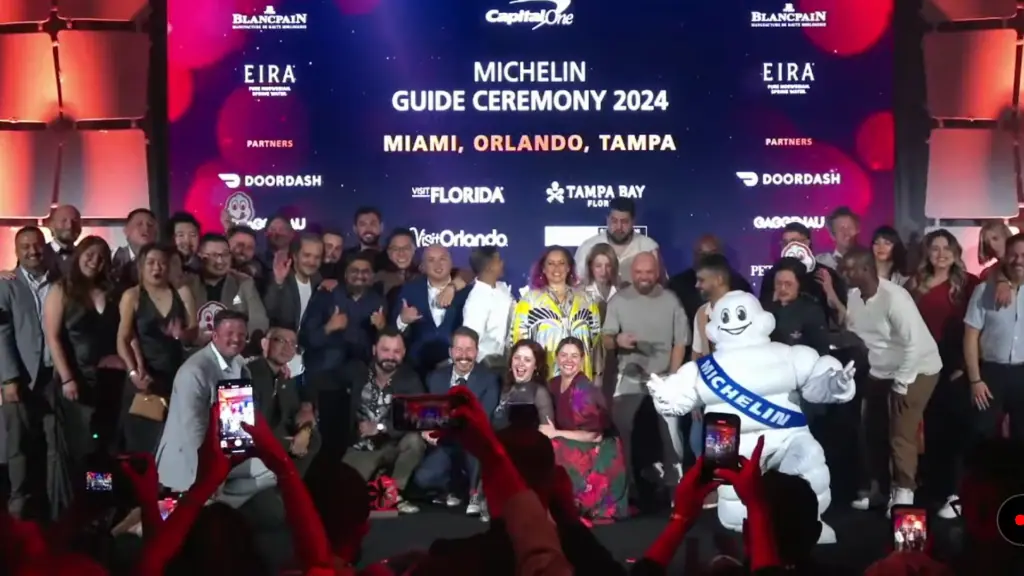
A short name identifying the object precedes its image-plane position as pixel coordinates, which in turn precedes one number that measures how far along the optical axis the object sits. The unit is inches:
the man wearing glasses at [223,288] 261.3
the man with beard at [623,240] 283.4
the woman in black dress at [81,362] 247.4
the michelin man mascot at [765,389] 219.6
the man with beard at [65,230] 268.5
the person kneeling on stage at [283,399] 246.7
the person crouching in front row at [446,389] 255.9
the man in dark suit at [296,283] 272.5
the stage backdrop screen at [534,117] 306.7
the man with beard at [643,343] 260.5
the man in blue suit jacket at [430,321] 269.6
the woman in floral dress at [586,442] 242.4
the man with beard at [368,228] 291.6
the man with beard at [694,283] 276.2
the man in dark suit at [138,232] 275.7
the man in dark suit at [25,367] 250.2
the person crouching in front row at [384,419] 255.3
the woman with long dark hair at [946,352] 267.1
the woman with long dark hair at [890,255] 273.6
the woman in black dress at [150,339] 247.8
